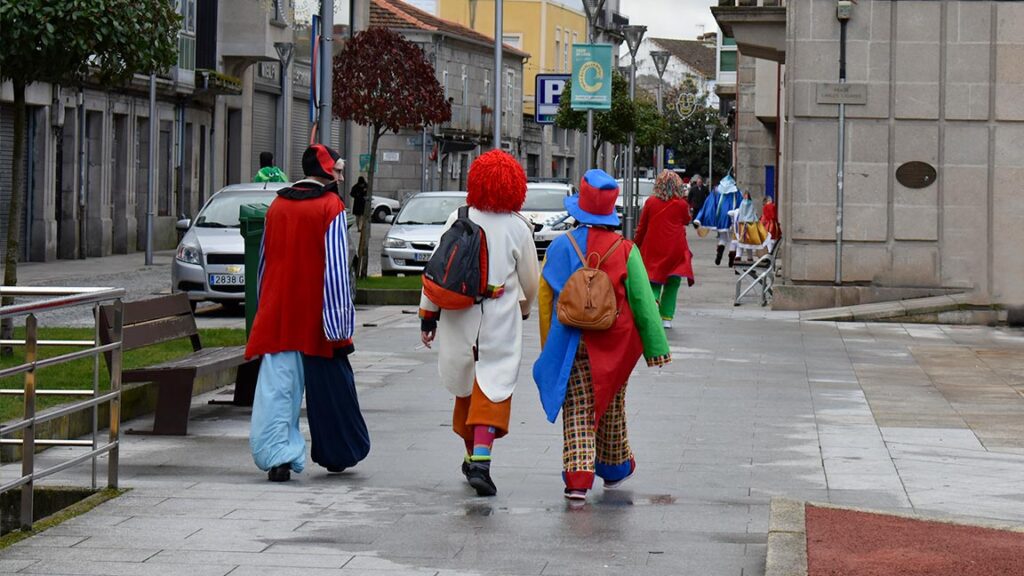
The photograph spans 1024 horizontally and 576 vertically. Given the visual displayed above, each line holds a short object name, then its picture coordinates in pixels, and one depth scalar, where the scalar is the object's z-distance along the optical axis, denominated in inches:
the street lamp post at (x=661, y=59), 2365.9
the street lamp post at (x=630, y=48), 1701.5
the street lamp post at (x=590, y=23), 1305.2
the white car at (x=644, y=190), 2583.7
